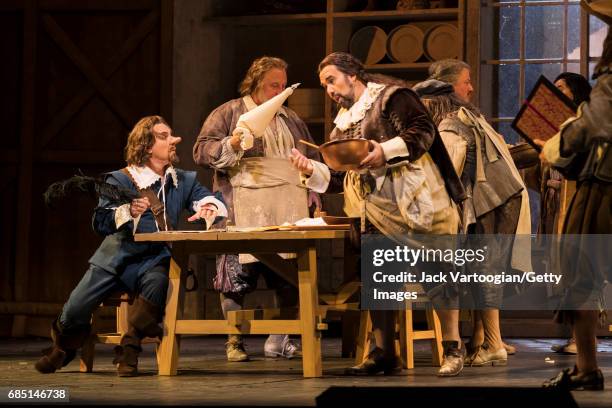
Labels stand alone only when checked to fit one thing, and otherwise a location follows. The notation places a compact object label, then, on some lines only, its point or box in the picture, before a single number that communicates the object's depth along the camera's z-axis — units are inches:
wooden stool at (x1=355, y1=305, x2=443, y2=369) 437.4
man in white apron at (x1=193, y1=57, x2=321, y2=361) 499.2
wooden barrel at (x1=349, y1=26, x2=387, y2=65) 649.0
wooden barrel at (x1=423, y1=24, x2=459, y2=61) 631.8
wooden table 407.8
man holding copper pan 408.8
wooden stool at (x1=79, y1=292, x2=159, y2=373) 437.7
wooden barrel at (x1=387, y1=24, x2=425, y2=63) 639.8
